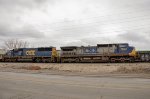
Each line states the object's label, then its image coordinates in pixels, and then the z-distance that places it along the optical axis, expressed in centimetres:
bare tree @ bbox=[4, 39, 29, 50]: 11346
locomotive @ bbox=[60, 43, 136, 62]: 3672
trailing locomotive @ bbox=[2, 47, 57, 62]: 4459
